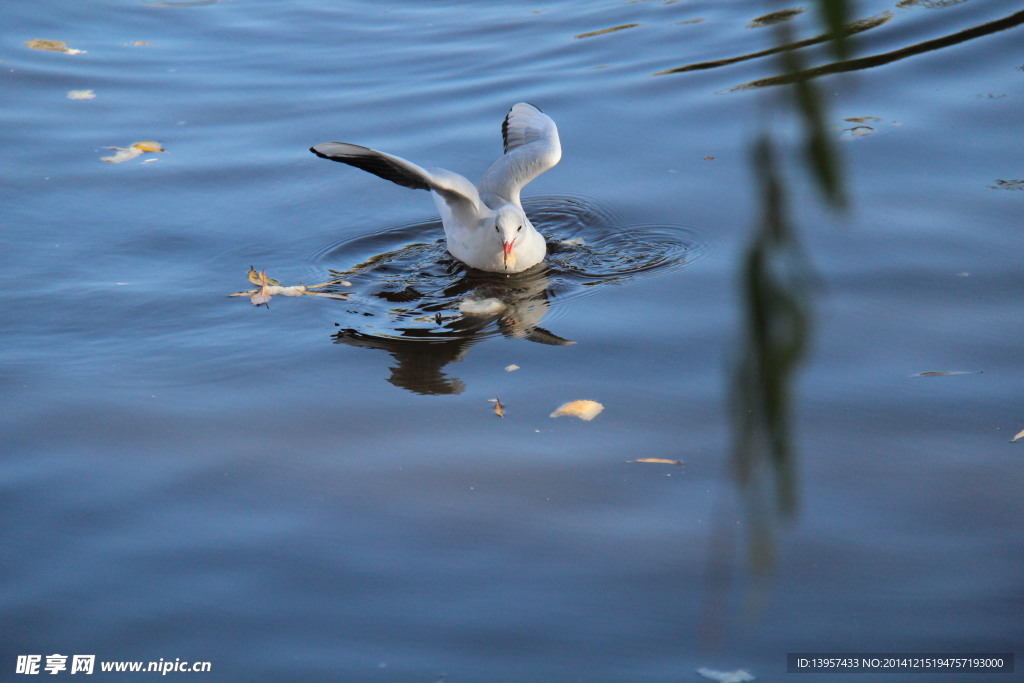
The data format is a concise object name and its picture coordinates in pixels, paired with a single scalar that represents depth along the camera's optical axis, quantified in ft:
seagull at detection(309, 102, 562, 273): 33.09
